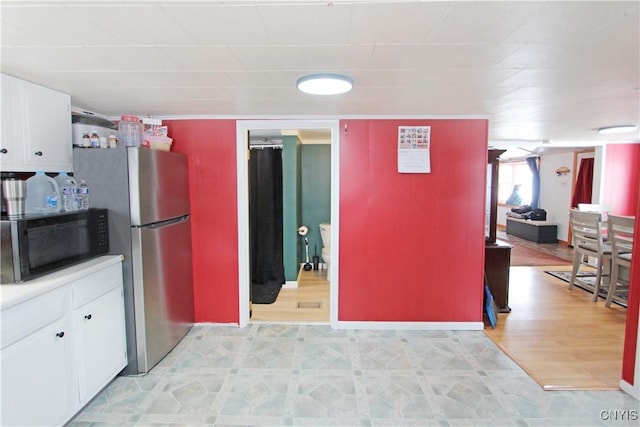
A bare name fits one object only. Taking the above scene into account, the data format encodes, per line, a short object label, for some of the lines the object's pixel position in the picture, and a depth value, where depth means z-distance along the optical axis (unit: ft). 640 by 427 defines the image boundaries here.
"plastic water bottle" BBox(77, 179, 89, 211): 6.86
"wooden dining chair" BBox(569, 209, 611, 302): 12.34
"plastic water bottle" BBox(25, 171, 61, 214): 6.29
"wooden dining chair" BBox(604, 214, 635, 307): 11.29
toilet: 14.73
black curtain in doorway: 13.41
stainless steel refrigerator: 7.06
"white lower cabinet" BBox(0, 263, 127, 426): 4.68
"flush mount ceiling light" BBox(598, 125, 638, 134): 11.46
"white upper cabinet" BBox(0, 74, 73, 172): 5.86
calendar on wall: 9.36
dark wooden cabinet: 10.59
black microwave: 5.02
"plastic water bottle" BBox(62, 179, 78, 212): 6.64
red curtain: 20.54
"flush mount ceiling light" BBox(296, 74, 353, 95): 5.69
